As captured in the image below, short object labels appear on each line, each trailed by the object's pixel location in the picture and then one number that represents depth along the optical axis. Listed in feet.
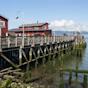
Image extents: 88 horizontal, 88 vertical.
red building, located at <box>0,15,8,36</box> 59.64
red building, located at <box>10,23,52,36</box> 92.19
